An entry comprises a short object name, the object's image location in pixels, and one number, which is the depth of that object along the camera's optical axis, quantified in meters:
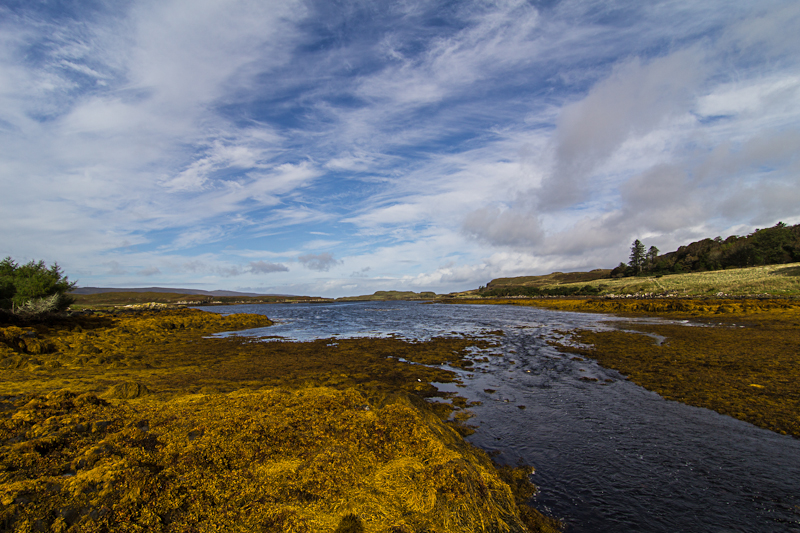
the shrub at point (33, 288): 23.08
